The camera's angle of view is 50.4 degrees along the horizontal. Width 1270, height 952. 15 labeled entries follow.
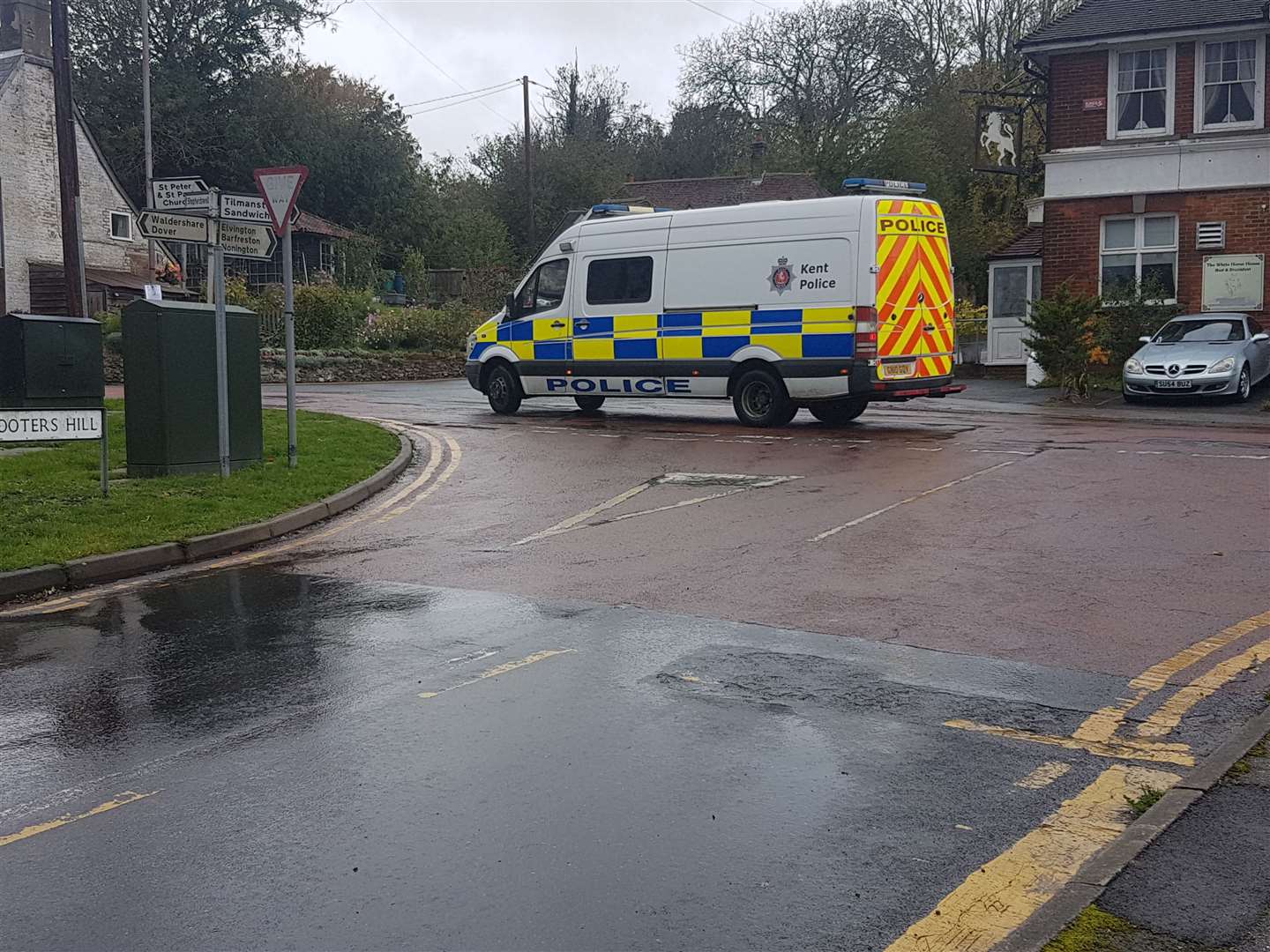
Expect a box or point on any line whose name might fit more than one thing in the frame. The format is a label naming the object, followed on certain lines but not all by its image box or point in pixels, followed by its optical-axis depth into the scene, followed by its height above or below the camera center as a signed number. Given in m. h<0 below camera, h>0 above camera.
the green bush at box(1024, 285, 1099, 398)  23.94 +0.41
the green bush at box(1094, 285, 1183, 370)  26.69 +0.77
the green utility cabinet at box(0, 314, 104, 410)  16.17 +0.04
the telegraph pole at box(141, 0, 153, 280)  40.29 +9.04
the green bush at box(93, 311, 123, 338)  30.09 +0.95
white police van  17.00 +0.75
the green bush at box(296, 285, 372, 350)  34.03 +1.14
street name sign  10.29 -0.48
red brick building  26.80 +4.26
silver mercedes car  22.61 -0.02
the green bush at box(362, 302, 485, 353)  35.62 +0.89
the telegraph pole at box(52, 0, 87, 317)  19.33 +2.79
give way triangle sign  13.14 +1.68
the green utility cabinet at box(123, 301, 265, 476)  12.43 -0.16
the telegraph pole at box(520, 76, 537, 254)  51.06 +7.21
